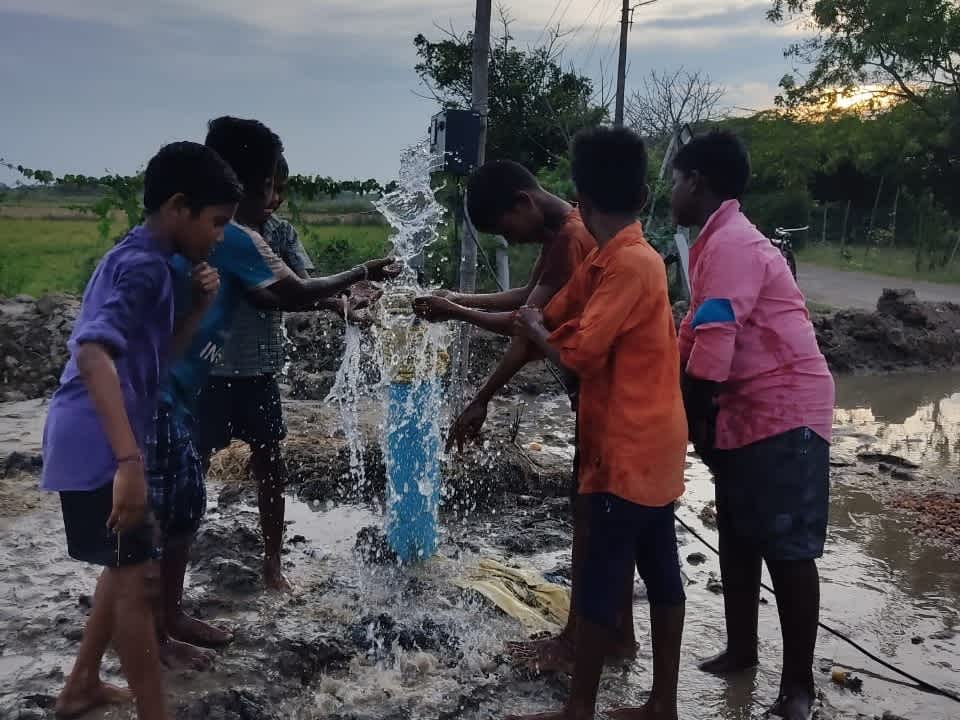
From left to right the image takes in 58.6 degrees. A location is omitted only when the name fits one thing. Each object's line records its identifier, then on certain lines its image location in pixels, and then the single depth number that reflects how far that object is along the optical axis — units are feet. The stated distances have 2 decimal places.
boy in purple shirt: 7.37
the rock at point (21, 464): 18.52
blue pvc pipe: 13.19
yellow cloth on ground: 12.36
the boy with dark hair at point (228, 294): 10.23
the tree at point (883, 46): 77.66
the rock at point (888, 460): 21.17
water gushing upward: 13.14
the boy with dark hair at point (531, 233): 10.21
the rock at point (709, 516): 16.81
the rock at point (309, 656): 10.68
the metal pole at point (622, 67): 55.06
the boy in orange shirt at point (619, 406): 8.34
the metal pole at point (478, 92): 21.39
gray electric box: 20.57
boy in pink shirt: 9.38
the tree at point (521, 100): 69.10
